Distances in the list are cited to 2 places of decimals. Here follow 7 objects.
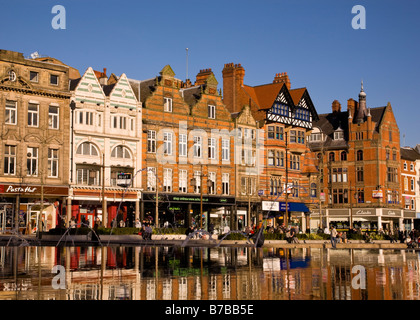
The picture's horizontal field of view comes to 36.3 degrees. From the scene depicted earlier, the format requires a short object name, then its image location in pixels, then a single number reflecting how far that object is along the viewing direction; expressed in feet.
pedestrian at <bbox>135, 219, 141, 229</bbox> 176.14
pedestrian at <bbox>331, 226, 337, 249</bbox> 151.53
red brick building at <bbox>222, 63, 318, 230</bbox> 251.19
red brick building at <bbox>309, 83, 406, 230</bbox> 305.12
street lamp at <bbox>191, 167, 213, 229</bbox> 204.13
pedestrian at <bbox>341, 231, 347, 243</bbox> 178.50
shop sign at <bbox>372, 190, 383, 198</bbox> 296.71
